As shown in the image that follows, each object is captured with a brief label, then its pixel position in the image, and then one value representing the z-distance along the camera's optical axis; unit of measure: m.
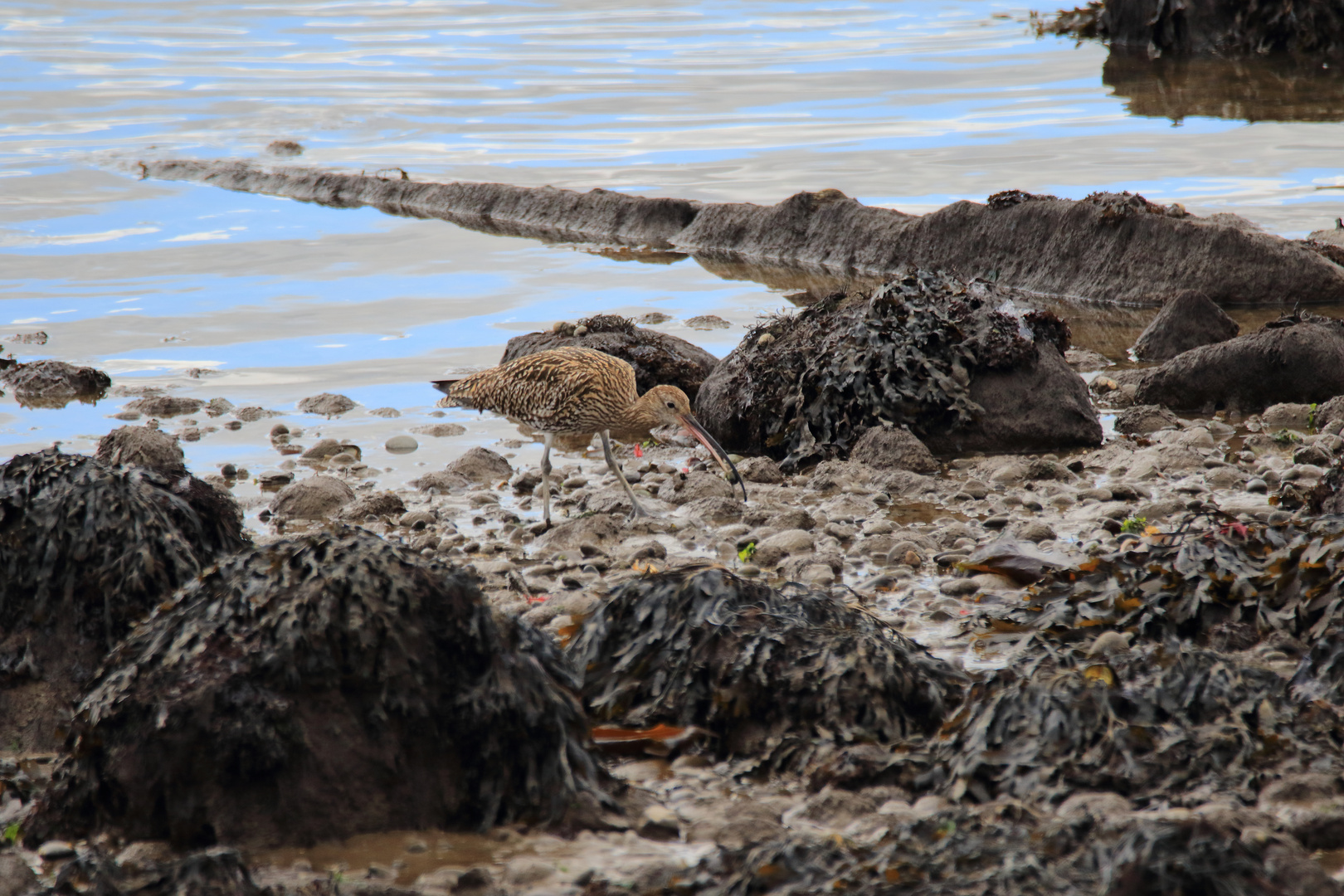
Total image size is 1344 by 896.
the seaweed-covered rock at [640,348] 21.72
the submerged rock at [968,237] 25.73
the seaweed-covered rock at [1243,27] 53.41
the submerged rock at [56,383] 22.17
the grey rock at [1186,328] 22.11
